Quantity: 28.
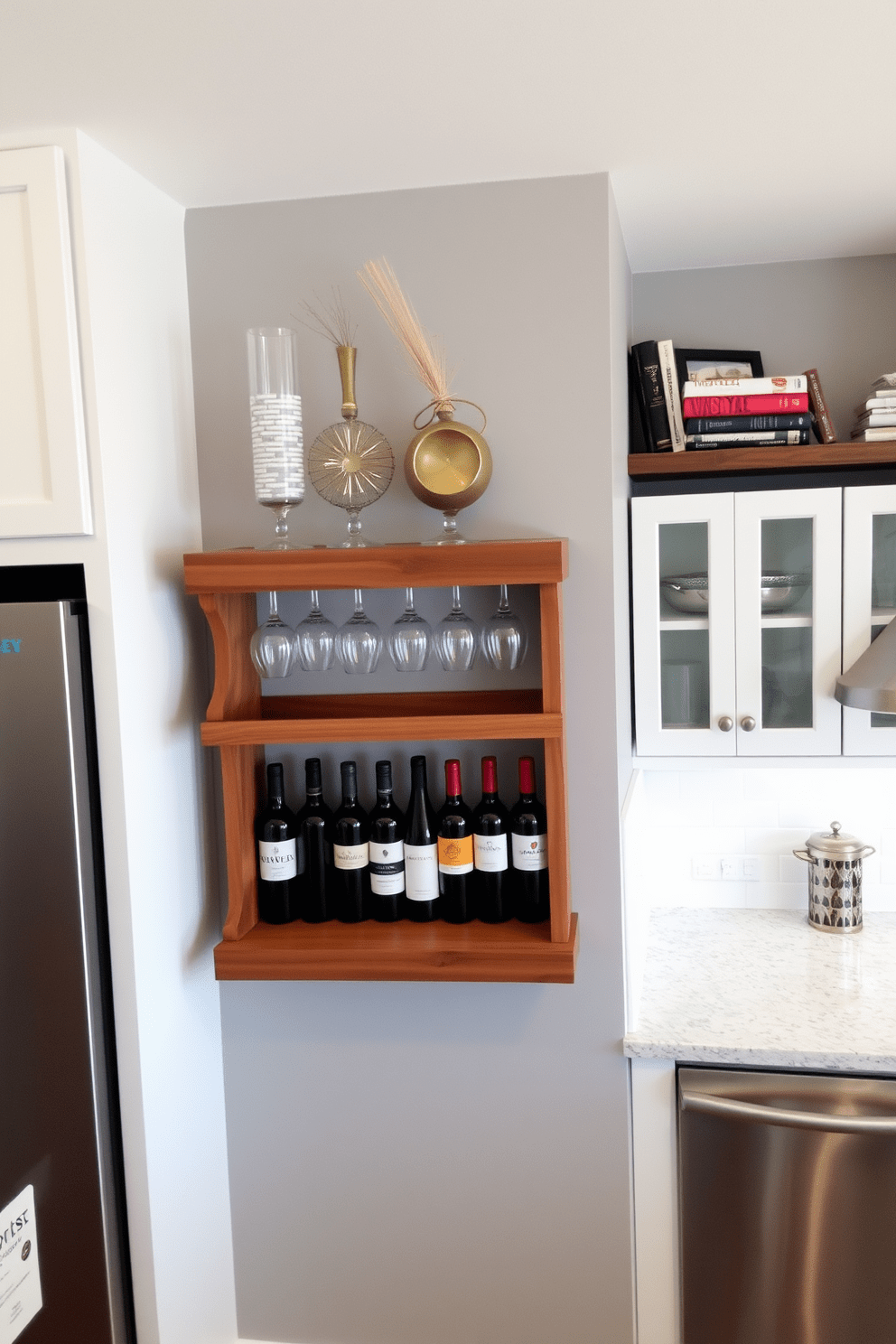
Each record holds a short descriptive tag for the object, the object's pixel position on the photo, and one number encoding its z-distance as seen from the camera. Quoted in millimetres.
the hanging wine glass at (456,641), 1725
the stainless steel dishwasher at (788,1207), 1825
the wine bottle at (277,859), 1829
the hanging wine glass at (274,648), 1734
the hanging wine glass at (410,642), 1723
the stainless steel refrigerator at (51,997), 1503
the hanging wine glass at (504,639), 1726
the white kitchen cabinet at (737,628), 2195
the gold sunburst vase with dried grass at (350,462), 1737
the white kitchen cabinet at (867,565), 2154
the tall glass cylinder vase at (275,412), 1674
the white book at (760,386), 2195
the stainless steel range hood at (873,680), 1971
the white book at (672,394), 2238
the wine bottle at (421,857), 1810
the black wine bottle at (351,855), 1823
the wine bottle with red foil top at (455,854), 1792
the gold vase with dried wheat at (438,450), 1709
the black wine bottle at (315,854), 1853
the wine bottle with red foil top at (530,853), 1769
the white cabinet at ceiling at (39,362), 1486
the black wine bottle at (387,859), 1811
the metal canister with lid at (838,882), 2434
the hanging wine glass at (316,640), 1733
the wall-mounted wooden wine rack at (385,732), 1646
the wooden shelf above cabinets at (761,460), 2139
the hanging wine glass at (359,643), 1726
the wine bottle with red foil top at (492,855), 1778
